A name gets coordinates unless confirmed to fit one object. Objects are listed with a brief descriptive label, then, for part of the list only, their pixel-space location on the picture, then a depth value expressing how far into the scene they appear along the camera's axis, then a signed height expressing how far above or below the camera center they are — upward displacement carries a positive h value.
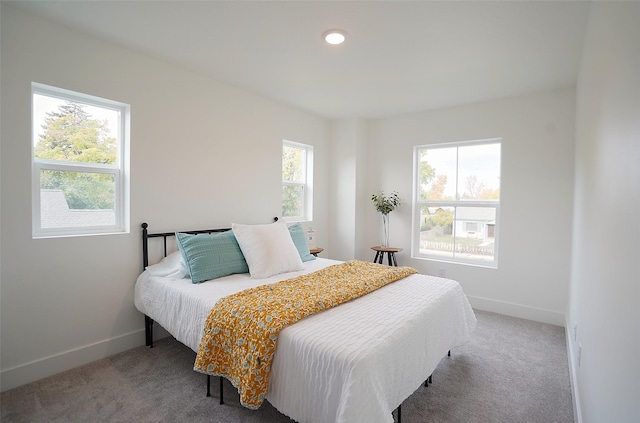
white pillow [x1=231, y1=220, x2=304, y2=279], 2.70 -0.43
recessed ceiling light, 2.27 +1.26
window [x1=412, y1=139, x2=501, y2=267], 3.88 +0.06
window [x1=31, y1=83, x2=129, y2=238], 2.28 +0.29
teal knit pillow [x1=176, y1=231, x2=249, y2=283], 2.49 -0.45
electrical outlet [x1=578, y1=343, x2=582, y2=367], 1.91 -0.90
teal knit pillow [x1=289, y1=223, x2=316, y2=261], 3.38 -0.41
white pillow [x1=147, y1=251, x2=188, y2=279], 2.54 -0.56
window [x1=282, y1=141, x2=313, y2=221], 4.27 +0.33
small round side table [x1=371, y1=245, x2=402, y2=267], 4.23 -0.68
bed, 1.36 -0.72
